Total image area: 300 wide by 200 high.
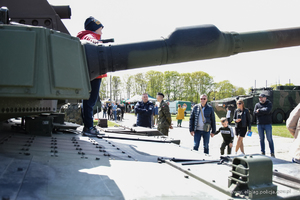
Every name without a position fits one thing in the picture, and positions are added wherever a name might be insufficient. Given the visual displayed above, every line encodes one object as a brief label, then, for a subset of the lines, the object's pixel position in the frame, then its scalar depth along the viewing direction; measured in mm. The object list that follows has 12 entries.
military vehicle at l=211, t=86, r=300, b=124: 20953
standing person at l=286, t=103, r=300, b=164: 4129
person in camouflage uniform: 8062
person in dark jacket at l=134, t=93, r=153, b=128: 8008
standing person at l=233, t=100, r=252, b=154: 8158
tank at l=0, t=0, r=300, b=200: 2012
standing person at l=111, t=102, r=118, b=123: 26594
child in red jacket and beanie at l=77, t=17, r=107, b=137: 4621
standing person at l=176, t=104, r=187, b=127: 18462
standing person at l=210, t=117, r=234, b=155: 7477
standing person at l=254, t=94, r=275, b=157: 8429
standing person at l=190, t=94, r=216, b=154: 7188
